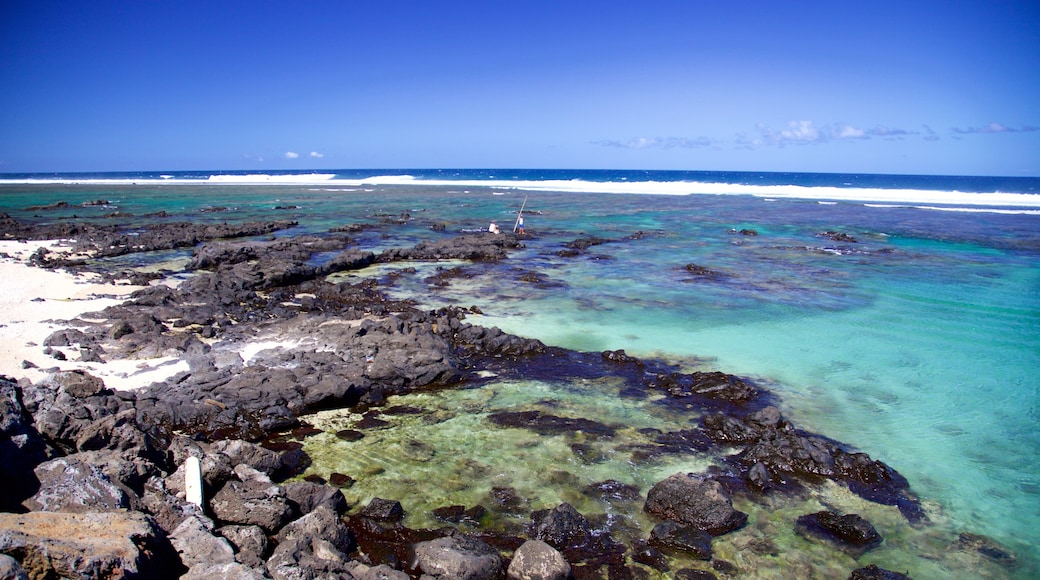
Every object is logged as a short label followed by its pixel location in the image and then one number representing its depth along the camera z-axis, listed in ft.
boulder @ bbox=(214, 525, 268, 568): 18.30
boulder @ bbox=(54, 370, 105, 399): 28.04
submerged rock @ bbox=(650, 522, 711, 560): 21.16
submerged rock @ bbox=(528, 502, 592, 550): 21.50
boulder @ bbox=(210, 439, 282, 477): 24.06
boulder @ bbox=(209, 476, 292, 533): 20.74
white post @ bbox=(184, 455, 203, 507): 20.86
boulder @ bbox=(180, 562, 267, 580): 15.60
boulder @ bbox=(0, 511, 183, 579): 13.85
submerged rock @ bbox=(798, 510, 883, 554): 21.99
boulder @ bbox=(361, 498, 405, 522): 22.47
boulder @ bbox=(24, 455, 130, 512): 17.69
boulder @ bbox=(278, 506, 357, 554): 19.98
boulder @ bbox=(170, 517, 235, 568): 17.22
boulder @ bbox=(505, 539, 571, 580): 18.84
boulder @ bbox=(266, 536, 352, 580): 16.87
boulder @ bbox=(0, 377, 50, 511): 17.89
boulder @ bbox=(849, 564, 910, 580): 19.58
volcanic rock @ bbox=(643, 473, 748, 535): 22.54
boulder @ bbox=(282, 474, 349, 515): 22.31
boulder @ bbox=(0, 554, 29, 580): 12.78
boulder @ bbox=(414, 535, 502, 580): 18.75
